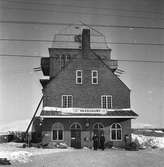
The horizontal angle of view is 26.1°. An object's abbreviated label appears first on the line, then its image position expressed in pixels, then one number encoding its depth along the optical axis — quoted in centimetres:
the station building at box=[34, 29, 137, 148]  1573
